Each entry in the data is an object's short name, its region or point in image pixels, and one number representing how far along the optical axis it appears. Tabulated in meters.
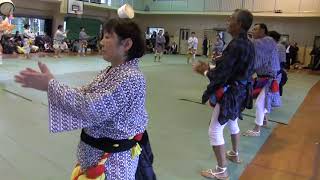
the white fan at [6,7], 6.05
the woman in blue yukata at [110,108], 1.19
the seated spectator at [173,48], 19.33
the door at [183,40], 19.64
